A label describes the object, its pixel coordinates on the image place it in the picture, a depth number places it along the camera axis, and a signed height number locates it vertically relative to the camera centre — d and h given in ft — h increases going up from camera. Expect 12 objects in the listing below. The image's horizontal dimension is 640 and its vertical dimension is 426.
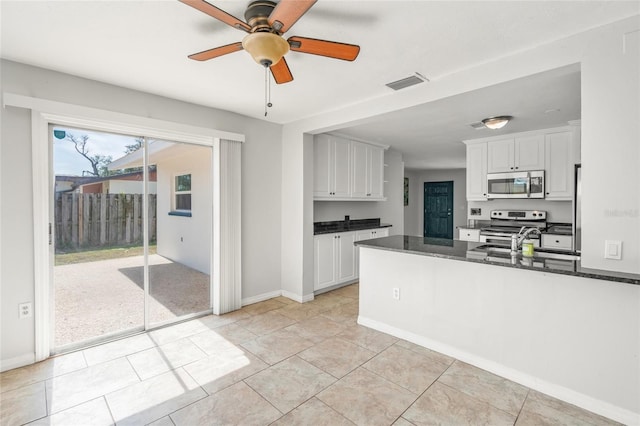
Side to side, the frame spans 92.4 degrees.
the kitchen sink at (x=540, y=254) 8.26 -1.31
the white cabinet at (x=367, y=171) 16.52 +2.06
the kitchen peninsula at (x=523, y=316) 6.31 -2.78
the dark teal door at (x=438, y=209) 30.83 -0.12
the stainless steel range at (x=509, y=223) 15.66 -0.83
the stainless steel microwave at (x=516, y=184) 14.69 +1.15
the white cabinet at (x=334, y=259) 14.52 -2.56
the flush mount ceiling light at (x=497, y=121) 12.07 +3.42
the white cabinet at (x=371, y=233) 16.61 -1.43
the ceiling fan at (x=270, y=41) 5.10 +3.08
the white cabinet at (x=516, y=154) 14.83 +2.71
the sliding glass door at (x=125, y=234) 9.25 -0.87
